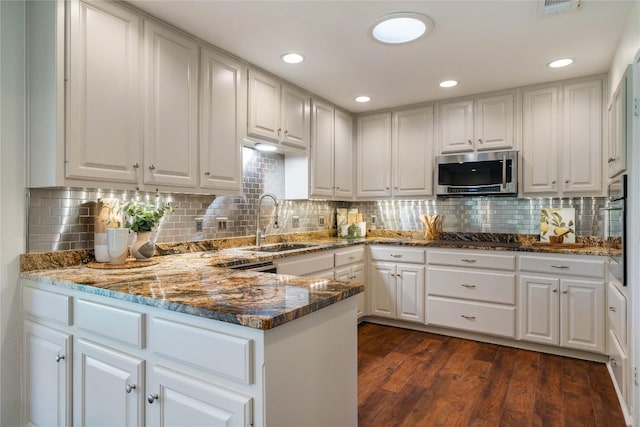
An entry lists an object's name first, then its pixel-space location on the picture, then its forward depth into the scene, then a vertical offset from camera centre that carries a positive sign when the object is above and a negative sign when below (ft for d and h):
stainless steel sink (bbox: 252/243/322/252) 10.39 -1.04
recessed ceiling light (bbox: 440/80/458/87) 11.09 +3.94
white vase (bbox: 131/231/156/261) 7.42 -0.70
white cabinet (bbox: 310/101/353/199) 12.50 +2.18
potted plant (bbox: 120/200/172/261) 7.32 -0.21
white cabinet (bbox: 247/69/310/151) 9.93 +2.94
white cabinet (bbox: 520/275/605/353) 9.56 -2.69
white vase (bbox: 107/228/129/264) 6.81 -0.59
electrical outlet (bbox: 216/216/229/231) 10.19 -0.27
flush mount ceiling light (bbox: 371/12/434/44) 7.50 +3.96
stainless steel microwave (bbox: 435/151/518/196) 11.50 +1.28
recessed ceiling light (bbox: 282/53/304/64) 9.30 +3.97
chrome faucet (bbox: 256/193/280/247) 11.10 -0.38
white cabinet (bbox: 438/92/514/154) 11.82 +2.96
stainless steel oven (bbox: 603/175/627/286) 6.51 -0.27
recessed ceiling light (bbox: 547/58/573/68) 9.51 +3.93
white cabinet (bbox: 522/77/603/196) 10.55 +2.19
